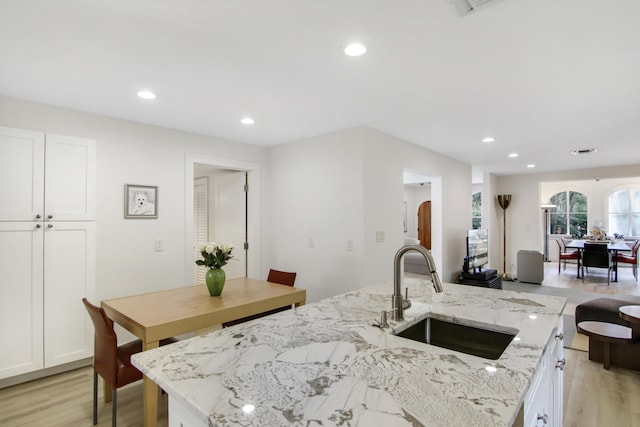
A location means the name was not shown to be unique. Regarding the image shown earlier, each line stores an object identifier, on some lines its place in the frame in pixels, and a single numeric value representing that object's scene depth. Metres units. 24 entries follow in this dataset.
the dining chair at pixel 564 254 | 7.97
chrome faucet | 1.43
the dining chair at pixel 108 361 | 2.03
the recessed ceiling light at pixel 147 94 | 2.59
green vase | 2.66
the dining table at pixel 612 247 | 7.21
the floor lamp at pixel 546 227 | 10.16
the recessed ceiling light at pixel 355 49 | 1.92
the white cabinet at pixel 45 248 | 2.64
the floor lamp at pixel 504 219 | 7.71
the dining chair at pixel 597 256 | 7.17
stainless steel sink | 1.44
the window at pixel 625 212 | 9.14
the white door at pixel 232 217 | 4.40
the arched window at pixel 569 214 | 9.91
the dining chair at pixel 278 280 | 3.07
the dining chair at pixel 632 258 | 7.23
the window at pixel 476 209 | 10.35
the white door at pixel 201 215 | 5.18
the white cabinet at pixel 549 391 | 1.16
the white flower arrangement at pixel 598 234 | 8.18
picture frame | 3.28
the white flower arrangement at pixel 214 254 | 2.70
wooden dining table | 1.98
